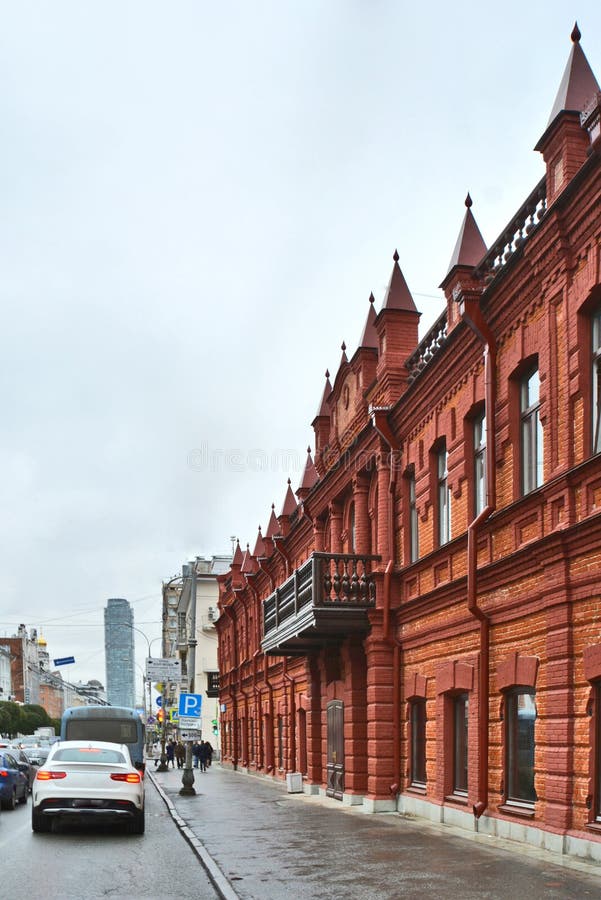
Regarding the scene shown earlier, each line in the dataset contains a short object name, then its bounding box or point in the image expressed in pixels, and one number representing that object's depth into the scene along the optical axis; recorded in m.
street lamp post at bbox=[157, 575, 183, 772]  45.91
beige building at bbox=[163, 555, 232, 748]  73.06
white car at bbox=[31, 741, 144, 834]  16.14
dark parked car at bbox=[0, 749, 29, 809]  23.39
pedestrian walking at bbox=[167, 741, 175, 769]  59.34
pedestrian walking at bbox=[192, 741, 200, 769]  50.97
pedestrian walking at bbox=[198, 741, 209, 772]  49.00
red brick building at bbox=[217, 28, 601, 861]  12.64
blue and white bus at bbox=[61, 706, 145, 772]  28.75
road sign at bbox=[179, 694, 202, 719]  32.34
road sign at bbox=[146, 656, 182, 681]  39.06
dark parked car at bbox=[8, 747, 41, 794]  29.02
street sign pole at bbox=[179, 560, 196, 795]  27.72
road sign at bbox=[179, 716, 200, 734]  32.47
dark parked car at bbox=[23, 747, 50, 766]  36.78
